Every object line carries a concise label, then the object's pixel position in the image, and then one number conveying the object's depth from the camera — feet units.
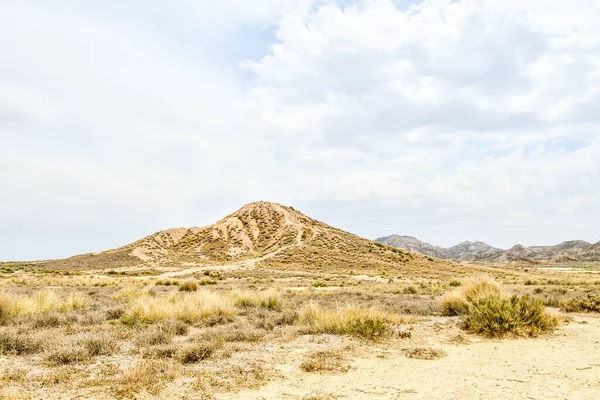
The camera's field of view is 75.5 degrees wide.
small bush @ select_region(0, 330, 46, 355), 27.40
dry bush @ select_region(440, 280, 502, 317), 43.98
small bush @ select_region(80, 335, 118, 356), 27.09
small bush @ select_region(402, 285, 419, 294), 71.00
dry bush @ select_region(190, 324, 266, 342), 31.14
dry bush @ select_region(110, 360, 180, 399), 19.88
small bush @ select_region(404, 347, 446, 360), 26.91
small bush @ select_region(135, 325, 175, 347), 29.48
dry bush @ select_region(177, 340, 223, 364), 25.31
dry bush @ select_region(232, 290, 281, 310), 49.64
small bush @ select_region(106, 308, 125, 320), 40.75
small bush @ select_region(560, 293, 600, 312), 45.11
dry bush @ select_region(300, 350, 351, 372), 23.89
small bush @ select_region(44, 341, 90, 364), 25.13
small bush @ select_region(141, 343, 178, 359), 26.27
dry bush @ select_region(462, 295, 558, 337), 33.06
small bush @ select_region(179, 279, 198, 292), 74.39
